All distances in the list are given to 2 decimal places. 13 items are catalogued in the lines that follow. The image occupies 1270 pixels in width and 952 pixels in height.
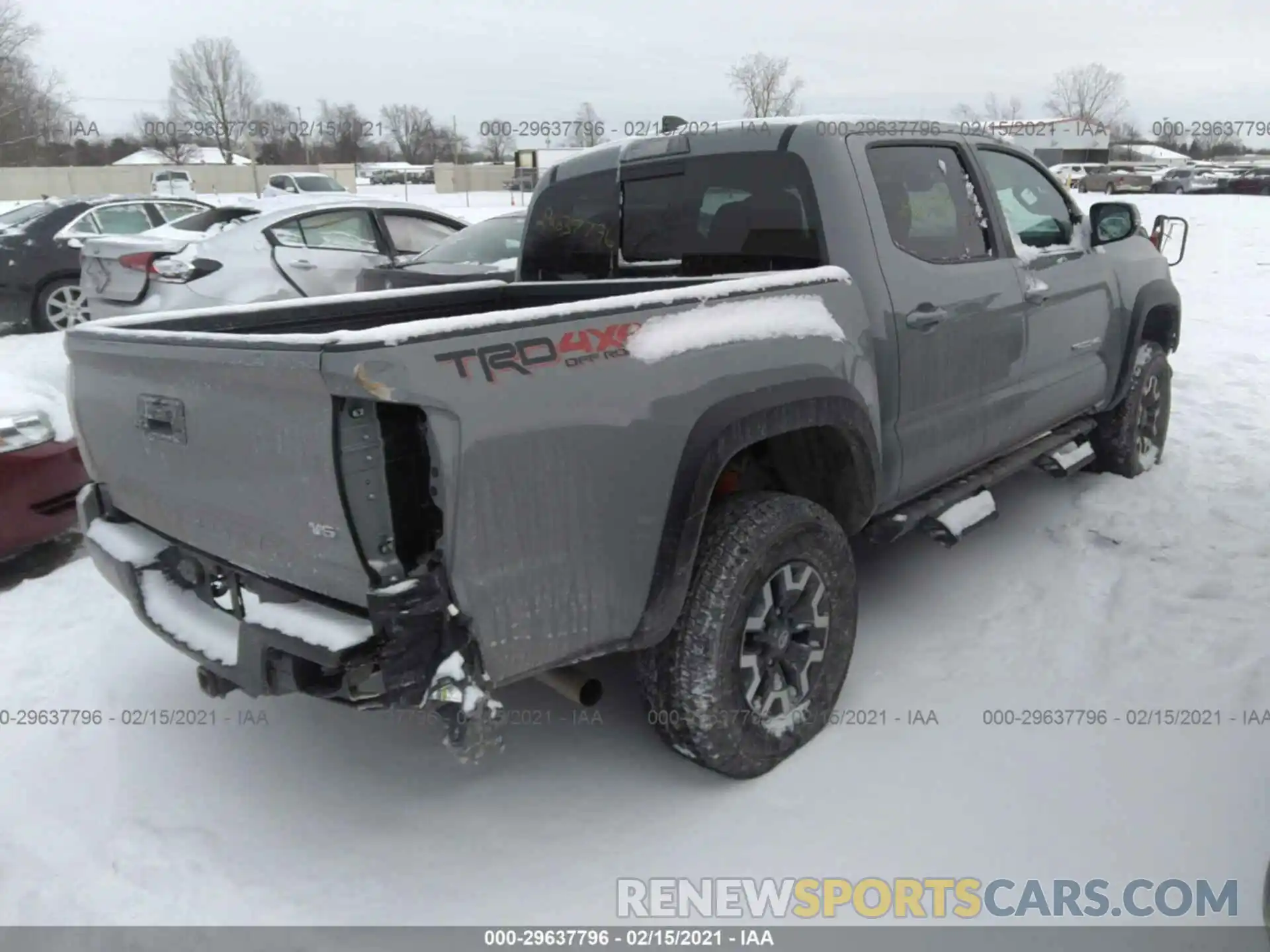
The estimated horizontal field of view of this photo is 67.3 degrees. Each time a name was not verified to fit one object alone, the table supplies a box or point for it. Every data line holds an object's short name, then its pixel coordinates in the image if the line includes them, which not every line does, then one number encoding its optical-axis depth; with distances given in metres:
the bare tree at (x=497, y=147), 73.06
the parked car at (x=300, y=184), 30.73
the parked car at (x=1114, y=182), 39.81
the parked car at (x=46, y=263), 10.31
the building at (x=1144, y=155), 83.56
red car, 4.39
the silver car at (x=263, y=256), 7.70
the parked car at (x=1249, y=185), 38.44
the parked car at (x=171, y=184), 35.25
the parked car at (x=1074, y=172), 38.97
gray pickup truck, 2.16
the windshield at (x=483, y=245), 7.42
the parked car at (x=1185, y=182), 40.19
